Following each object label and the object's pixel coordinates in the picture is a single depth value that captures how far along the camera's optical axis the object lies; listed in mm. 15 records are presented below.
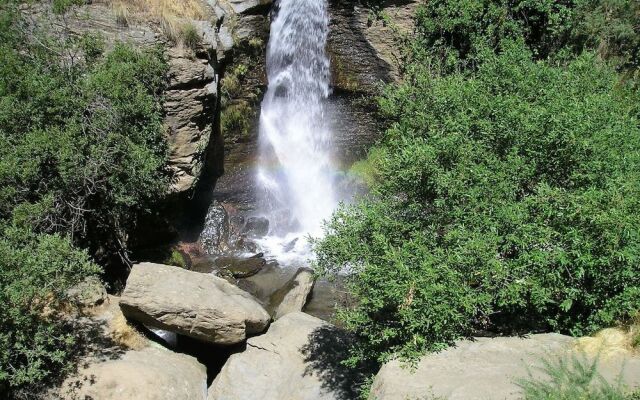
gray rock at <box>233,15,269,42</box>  16734
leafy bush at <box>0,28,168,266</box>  10500
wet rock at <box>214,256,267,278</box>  14828
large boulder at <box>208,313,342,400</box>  9969
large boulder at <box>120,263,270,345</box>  10500
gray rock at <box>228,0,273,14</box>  16594
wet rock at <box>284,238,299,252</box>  16234
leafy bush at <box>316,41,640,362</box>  7348
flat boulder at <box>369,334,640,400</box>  7004
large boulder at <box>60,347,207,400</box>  9406
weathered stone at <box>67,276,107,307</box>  10602
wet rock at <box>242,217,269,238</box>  16703
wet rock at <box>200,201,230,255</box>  16094
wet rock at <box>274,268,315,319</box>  13398
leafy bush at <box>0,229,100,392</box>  8141
